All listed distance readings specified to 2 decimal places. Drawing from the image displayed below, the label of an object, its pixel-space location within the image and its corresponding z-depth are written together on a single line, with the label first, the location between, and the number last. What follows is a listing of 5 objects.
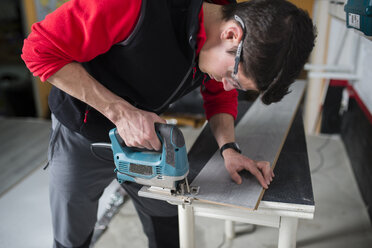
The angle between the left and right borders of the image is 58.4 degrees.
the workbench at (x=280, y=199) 0.96
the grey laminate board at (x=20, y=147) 2.51
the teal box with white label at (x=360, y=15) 0.92
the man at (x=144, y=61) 0.80
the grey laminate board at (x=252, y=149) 0.95
